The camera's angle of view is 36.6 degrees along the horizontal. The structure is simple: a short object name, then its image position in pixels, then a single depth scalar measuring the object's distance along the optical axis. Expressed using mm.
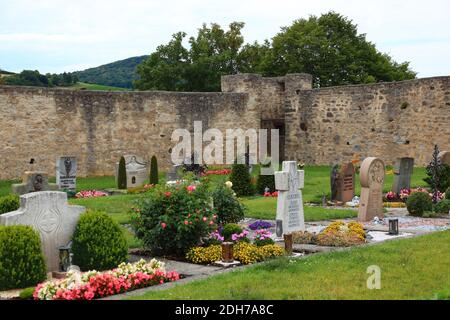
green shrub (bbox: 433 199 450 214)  17156
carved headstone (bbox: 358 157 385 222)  15992
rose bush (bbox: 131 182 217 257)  11219
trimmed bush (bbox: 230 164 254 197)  21969
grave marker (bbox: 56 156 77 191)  23391
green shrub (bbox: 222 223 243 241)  12284
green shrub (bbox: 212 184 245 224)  14102
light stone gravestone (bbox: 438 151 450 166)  21359
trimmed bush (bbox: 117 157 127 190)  24984
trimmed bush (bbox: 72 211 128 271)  10016
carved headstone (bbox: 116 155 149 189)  25391
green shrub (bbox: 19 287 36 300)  8445
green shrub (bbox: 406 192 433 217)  16830
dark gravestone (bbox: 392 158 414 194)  20328
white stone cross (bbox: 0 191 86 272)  9898
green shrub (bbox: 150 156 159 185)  24500
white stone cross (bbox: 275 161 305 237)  13305
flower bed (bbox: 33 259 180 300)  8133
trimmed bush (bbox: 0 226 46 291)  9023
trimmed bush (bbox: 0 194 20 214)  11766
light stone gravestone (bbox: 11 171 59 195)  18172
